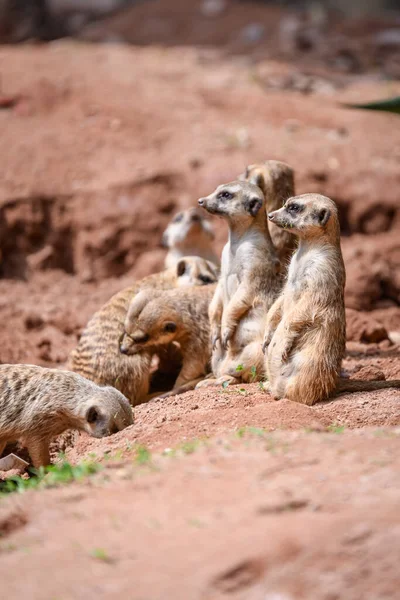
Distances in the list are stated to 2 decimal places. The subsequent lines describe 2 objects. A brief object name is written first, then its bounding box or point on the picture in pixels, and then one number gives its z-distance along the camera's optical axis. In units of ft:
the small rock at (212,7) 92.85
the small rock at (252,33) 84.84
